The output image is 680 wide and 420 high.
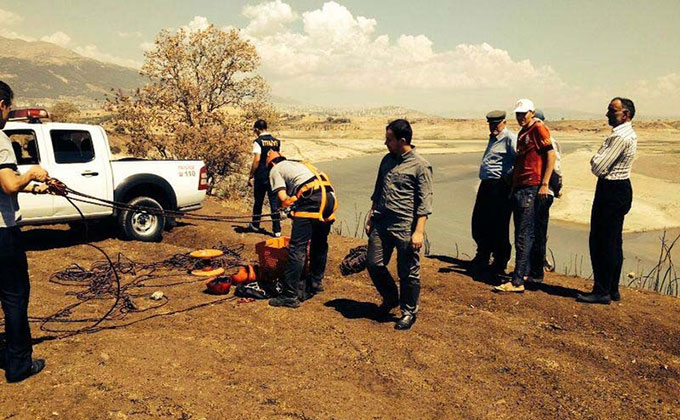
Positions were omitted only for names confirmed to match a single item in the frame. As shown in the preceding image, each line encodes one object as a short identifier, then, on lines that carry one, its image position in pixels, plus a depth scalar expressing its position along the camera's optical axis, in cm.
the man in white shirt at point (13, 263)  354
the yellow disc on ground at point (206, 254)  725
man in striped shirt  562
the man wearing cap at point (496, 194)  702
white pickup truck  765
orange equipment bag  672
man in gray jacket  489
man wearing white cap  614
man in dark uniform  912
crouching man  565
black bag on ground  543
